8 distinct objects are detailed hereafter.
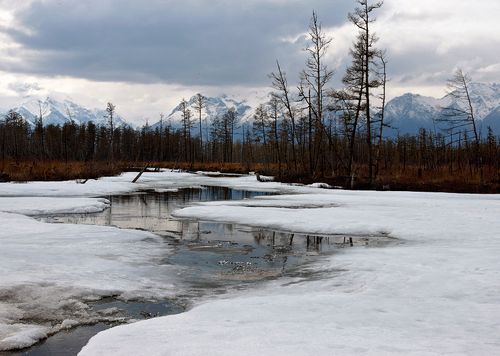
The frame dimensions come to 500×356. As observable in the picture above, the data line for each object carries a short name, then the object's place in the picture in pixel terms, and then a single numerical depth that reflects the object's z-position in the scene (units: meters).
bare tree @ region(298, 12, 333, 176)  36.19
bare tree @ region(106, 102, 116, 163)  78.69
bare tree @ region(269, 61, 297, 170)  39.66
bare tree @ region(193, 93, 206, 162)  70.91
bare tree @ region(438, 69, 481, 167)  30.55
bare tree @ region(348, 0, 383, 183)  30.58
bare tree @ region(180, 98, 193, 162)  77.53
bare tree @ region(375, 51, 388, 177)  30.77
